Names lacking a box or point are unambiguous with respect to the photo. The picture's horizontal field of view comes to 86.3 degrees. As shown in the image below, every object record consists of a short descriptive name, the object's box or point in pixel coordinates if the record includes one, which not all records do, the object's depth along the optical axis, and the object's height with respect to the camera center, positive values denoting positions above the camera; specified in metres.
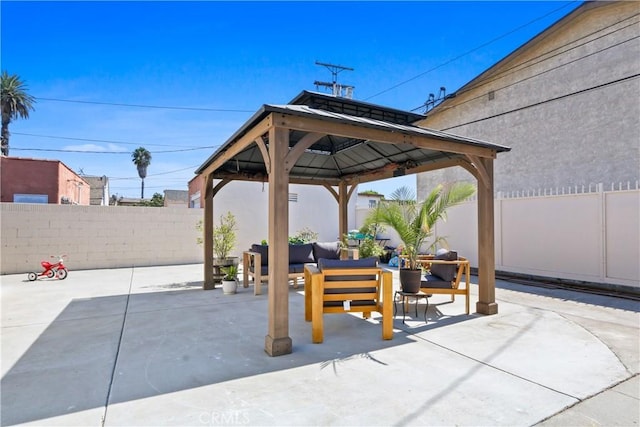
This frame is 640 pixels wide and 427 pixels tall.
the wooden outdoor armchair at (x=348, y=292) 3.85 -0.82
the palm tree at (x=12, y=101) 23.58 +8.61
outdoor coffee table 4.72 -1.04
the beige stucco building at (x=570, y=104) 8.27 +3.36
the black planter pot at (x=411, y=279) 4.82 -0.80
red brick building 13.02 +1.64
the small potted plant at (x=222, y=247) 7.52 -0.56
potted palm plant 5.16 +0.10
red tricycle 8.50 -1.22
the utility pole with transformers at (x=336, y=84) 11.52 +4.75
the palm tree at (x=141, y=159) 43.02 +8.02
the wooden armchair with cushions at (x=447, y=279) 5.04 -0.87
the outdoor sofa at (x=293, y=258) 6.63 -0.74
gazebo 3.56 +1.11
